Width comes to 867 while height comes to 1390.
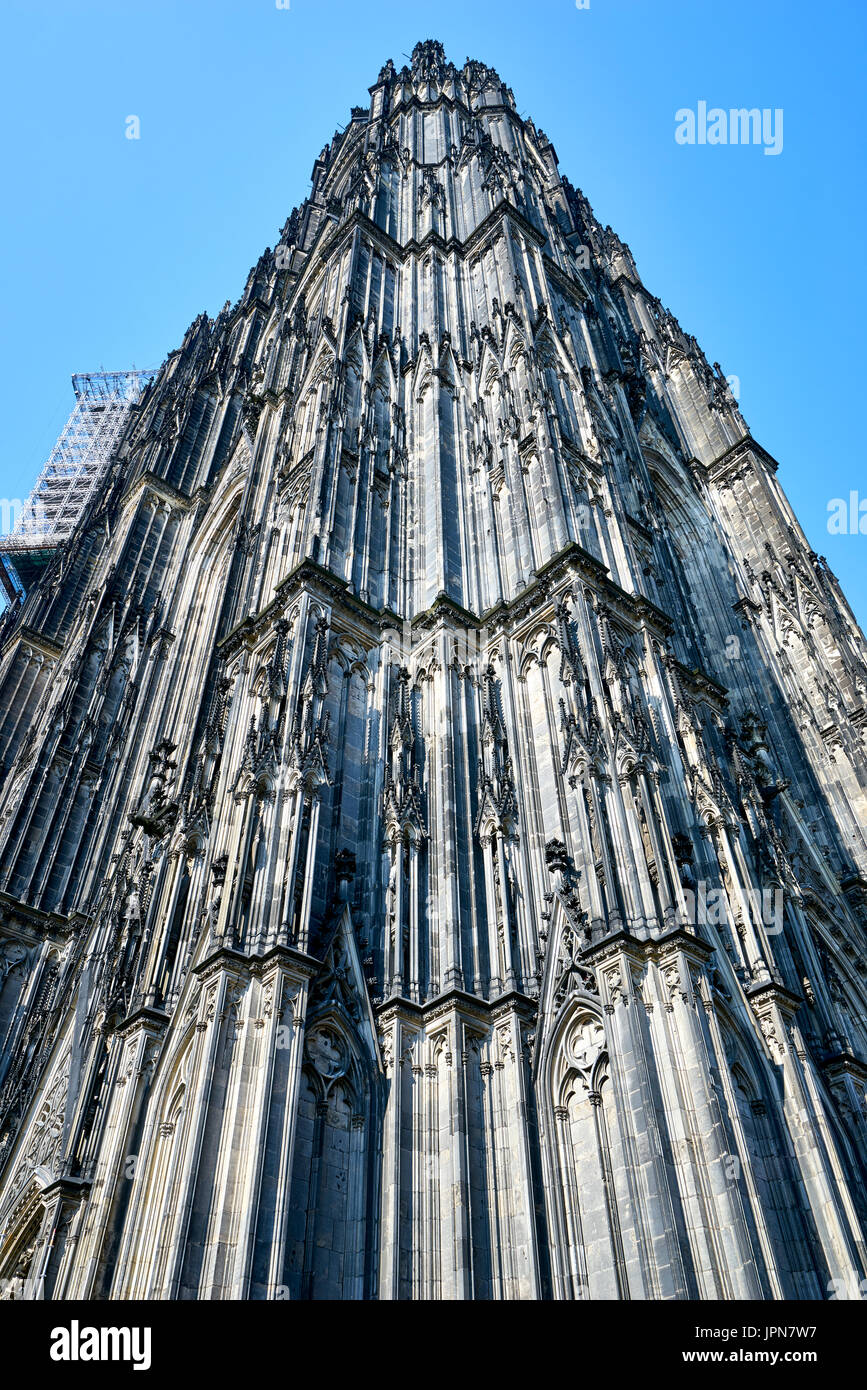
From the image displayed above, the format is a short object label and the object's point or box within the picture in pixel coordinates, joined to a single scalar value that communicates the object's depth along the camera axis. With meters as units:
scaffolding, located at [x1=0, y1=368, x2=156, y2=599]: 57.91
